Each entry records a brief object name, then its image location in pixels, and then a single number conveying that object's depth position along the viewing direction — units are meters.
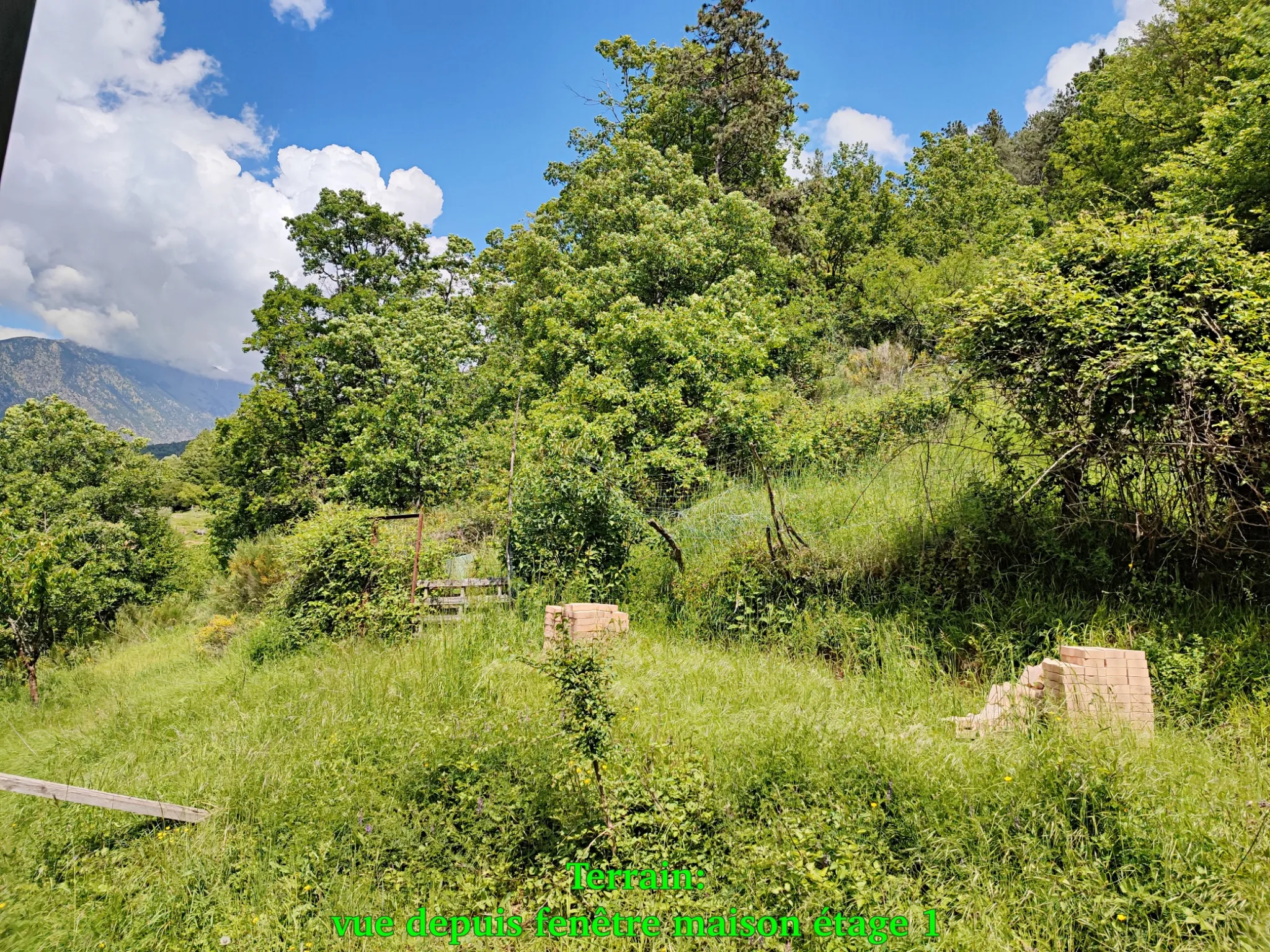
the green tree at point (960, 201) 19.64
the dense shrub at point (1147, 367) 4.37
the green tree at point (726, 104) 18.48
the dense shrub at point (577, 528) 7.78
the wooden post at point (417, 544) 8.43
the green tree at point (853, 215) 22.08
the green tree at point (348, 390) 13.67
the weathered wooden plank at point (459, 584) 8.36
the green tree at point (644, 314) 10.83
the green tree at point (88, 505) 17.34
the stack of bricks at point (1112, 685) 3.73
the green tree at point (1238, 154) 8.34
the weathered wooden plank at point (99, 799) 3.72
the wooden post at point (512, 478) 8.51
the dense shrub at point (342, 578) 8.33
